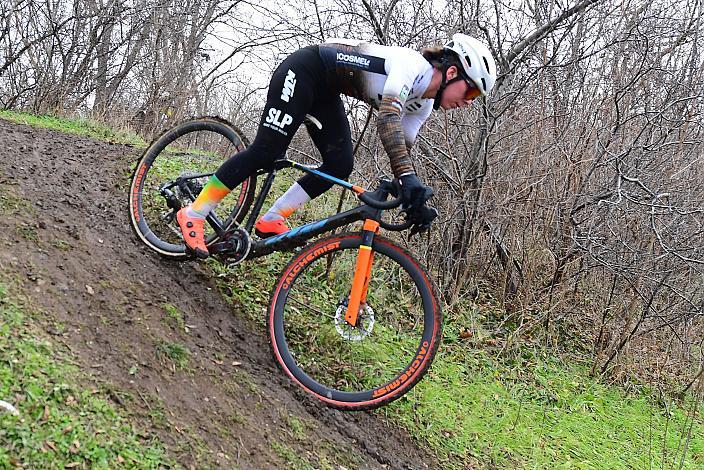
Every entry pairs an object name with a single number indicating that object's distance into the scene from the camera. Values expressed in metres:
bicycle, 3.58
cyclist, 3.40
